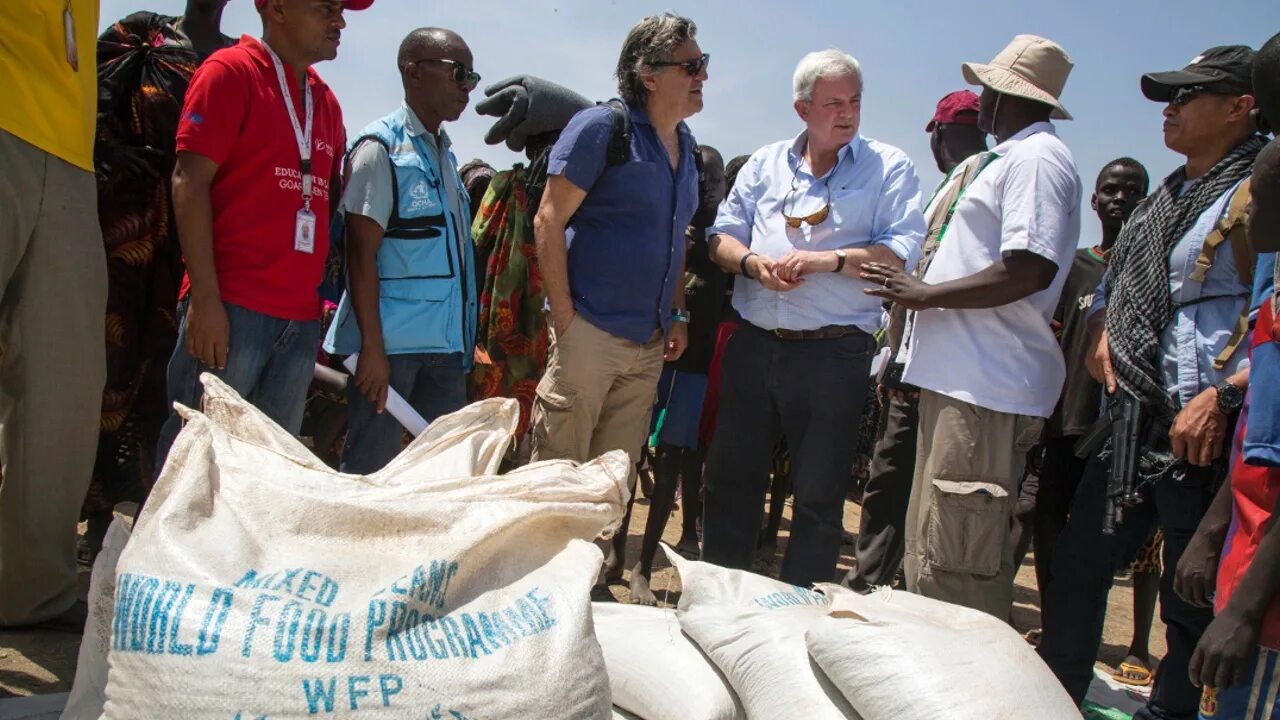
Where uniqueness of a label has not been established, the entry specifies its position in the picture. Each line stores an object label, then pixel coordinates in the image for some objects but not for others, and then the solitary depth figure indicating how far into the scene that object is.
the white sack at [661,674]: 2.14
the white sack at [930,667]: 1.83
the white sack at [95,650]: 1.82
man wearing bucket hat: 2.88
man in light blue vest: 3.11
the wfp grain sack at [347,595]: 1.52
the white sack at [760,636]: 2.07
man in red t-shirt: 2.65
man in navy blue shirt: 3.28
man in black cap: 2.60
